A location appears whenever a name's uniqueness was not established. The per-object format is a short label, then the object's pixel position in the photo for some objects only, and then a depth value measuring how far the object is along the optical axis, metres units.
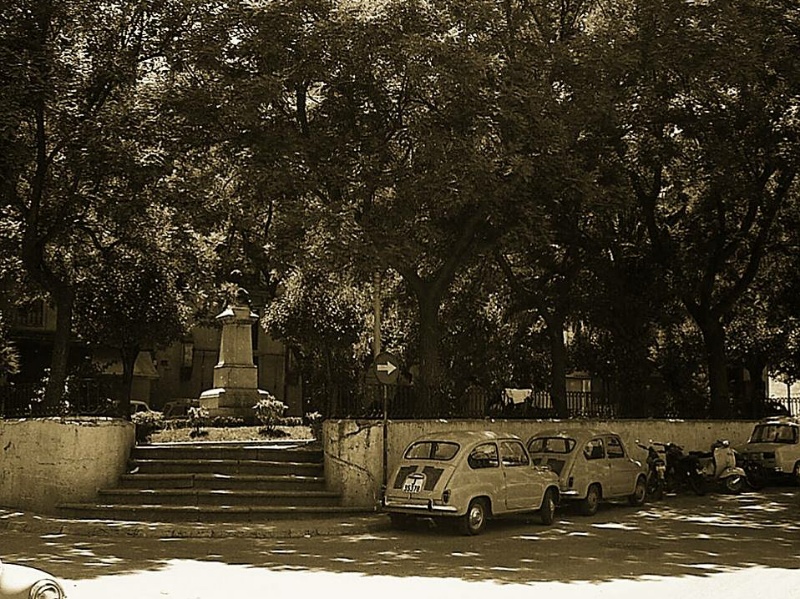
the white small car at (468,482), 16.14
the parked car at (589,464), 19.30
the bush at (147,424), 23.75
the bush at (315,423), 26.59
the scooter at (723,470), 24.30
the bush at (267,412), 29.56
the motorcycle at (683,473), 23.94
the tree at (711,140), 21.56
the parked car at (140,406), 43.41
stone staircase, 18.14
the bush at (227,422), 28.53
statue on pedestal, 29.95
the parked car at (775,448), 25.94
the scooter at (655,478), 22.33
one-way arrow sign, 19.89
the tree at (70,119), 18.97
